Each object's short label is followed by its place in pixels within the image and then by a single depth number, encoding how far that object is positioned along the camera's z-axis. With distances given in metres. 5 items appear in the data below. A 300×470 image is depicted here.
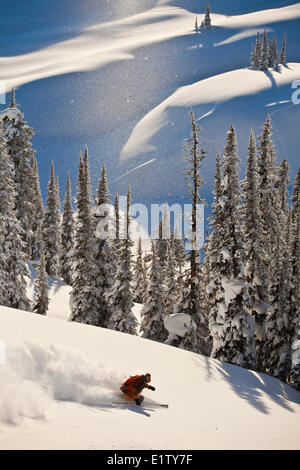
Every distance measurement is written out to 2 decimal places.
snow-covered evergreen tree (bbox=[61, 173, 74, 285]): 52.09
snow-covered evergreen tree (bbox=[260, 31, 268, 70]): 190.12
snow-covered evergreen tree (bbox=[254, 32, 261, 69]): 192.40
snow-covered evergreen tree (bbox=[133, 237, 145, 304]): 56.35
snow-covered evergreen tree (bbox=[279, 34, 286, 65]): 193.43
